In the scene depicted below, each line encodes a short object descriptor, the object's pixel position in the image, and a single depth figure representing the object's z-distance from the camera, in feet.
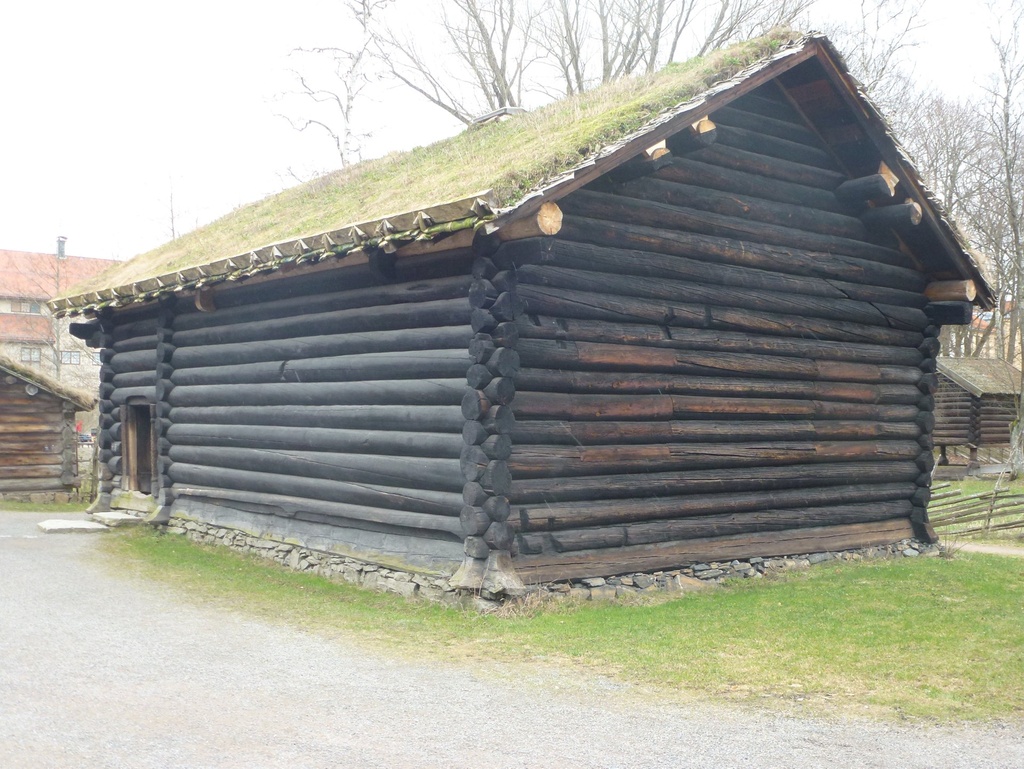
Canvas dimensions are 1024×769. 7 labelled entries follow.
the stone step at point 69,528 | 50.06
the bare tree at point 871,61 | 95.09
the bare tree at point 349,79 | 93.35
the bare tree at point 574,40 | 87.45
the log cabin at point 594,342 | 30.48
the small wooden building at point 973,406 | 110.42
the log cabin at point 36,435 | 70.03
